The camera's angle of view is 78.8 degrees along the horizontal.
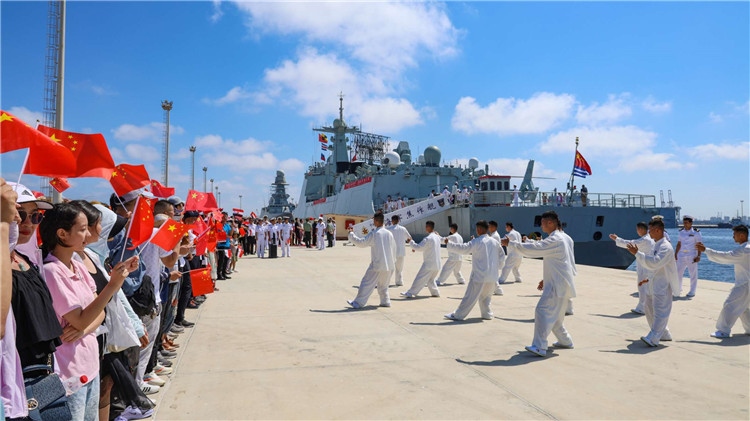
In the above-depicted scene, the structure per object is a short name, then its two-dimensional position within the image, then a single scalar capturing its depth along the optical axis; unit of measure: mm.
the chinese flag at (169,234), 3699
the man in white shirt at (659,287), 5785
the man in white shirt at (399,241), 10489
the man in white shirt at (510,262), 11777
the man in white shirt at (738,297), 6262
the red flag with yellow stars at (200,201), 6422
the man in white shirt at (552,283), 5375
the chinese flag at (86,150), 3137
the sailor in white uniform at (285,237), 19547
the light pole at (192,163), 35584
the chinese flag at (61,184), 4621
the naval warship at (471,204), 23275
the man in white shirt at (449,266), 11594
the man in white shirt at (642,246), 6736
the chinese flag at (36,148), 2225
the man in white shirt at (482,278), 7258
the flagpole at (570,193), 23069
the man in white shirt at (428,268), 9548
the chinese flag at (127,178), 3887
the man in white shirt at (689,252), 9703
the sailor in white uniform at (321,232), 22375
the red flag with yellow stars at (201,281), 4859
